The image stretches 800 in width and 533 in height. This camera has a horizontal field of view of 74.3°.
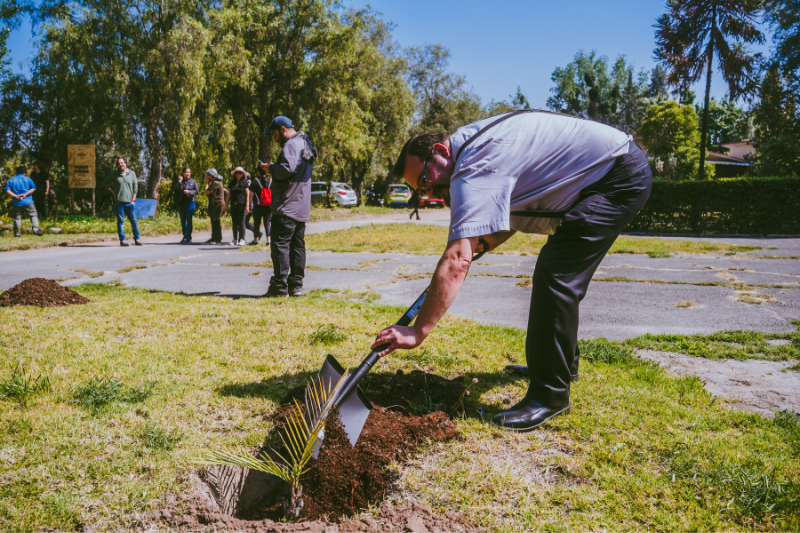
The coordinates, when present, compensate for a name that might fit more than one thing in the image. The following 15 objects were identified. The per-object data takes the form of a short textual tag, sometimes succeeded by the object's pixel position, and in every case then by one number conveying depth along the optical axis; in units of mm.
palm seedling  2301
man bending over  2529
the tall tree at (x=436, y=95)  46531
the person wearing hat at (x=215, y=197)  13789
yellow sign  18953
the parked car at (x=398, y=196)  36062
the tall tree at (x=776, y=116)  31453
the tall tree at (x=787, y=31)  31547
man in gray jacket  6258
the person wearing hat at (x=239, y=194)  13148
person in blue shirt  14016
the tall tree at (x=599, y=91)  77162
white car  32750
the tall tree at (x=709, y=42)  25234
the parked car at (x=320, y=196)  33250
